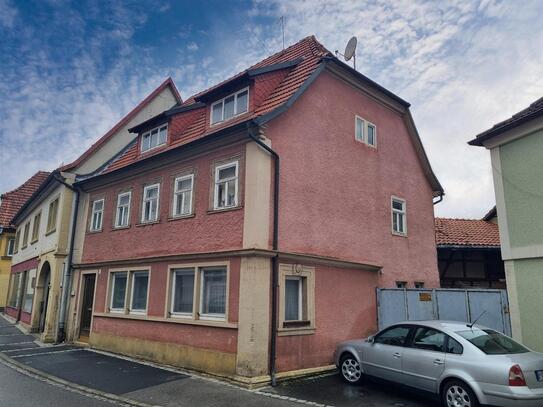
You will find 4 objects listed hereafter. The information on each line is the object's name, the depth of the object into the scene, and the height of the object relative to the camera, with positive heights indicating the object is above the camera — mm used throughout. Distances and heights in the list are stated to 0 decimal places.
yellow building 33156 +5222
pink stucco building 10703 +2171
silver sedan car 6734 -1077
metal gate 11125 -122
